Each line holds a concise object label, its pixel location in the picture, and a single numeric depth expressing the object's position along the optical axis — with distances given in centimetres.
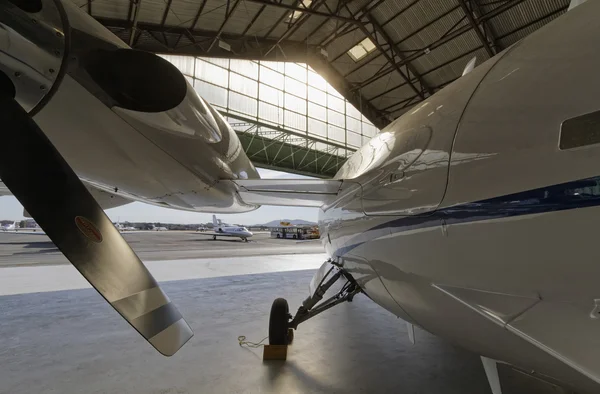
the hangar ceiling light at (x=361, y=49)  1328
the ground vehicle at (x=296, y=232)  4484
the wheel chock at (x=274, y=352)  398
